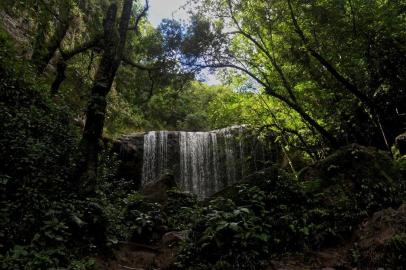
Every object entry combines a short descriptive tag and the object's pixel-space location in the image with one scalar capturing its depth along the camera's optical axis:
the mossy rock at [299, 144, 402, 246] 5.92
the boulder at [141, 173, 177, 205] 10.74
